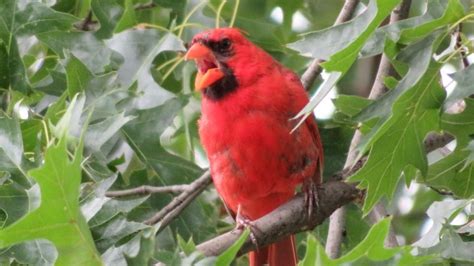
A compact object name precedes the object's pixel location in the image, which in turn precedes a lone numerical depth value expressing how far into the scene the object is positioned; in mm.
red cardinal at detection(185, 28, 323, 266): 7512
